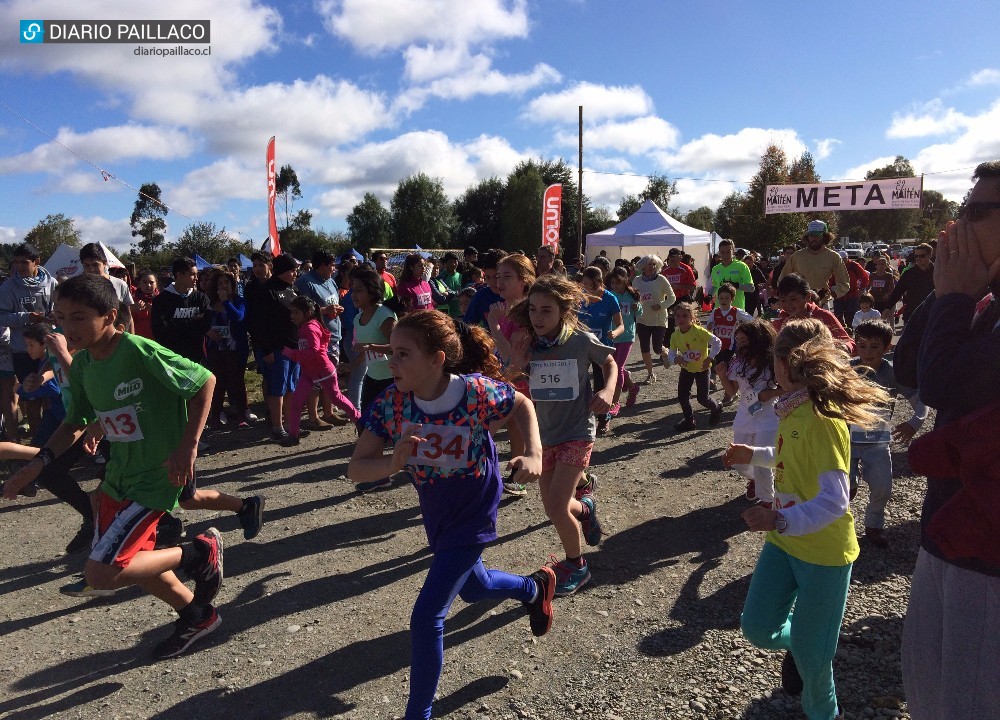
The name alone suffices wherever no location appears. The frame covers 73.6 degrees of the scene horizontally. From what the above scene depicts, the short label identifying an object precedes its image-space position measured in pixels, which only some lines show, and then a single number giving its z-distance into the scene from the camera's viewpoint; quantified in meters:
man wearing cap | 8.20
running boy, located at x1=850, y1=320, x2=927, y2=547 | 4.33
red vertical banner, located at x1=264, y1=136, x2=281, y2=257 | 15.51
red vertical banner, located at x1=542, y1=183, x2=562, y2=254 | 20.03
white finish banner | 26.39
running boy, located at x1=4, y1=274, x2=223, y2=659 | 3.19
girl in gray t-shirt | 3.82
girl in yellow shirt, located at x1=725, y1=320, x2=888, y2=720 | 2.42
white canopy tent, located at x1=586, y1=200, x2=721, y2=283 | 22.42
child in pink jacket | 7.30
